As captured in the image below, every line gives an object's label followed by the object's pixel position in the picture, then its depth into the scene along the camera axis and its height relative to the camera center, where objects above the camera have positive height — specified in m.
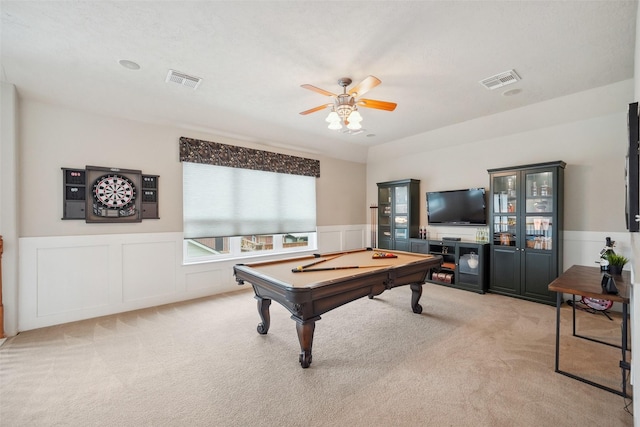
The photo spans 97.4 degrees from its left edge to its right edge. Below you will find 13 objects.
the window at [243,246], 4.79 -0.64
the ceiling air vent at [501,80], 3.17 +1.56
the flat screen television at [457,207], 5.01 +0.11
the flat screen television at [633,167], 1.92 +0.32
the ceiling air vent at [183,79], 3.10 +1.52
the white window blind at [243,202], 4.55 +0.20
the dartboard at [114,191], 3.70 +0.28
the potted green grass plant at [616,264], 2.71 -0.49
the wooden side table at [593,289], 2.06 -0.60
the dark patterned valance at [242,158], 4.45 +0.98
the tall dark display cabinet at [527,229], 4.09 -0.25
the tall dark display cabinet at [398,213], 5.91 -0.01
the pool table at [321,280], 2.38 -0.64
